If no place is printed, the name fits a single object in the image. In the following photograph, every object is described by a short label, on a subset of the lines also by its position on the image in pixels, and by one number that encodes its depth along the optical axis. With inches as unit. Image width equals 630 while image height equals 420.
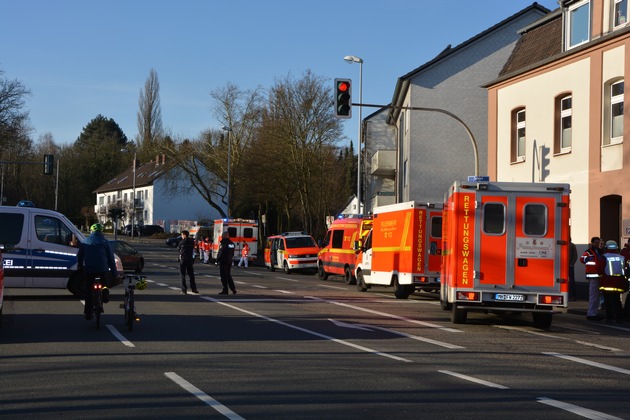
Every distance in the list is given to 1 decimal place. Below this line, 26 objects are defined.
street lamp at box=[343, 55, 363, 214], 1831.2
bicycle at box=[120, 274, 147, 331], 589.6
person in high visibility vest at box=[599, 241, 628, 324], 776.9
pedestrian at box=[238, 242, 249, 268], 1963.6
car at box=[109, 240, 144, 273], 1526.9
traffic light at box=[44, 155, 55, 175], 2043.3
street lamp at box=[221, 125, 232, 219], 2755.9
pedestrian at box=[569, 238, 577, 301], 941.8
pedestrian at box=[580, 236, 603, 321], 791.1
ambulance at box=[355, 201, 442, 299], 935.7
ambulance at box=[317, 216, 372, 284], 1288.1
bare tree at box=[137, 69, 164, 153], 4640.8
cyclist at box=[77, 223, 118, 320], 613.3
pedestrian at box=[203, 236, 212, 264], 2208.4
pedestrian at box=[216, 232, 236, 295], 967.6
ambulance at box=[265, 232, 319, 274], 1692.9
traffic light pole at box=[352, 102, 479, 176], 1025.5
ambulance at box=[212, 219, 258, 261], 2011.6
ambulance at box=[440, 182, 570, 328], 681.0
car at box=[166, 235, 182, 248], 3277.6
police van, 829.2
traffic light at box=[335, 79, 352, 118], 986.1
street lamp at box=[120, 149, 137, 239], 3555.6
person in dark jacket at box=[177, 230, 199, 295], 965.2
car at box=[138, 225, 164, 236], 3939.5
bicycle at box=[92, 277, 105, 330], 597.9
